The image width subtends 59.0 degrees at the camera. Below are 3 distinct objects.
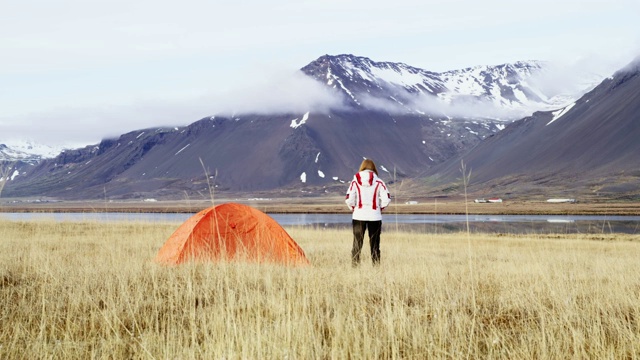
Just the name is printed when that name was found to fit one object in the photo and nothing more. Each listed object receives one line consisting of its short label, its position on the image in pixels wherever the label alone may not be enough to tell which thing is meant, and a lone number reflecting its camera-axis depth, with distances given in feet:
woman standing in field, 35.01
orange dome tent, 37.58
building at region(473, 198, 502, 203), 411.13
